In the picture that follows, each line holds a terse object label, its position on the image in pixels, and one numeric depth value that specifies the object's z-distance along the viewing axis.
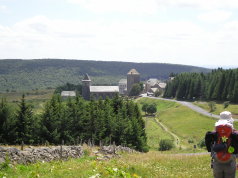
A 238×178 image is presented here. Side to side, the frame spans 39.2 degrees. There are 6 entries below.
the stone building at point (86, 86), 197.75
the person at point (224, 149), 9.12
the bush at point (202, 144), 57.41
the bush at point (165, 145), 56.21
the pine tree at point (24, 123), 35.97
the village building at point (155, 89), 188.36
